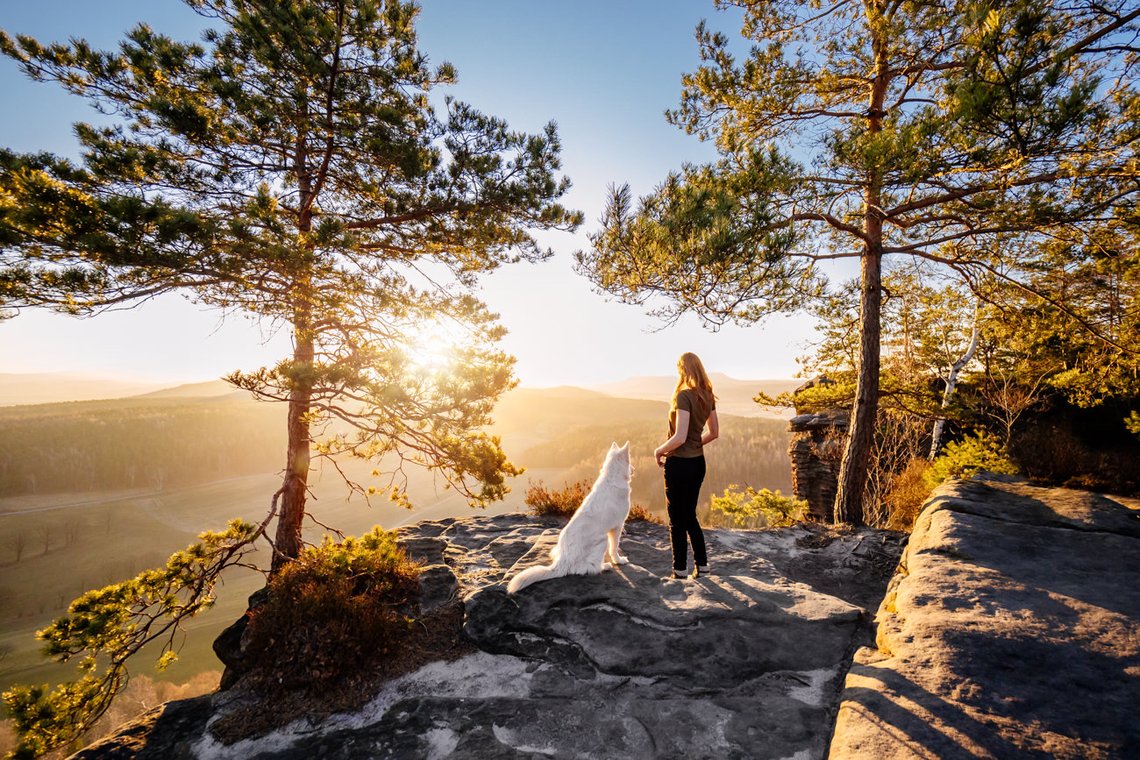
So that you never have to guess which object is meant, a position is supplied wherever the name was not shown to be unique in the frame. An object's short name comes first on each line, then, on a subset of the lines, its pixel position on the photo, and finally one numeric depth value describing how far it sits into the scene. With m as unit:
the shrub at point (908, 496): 8.58
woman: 4.66
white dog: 4.75
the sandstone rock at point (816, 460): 14.69
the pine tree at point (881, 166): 4.38
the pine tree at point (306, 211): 4.66
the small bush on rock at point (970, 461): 7.49
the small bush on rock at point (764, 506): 10.70
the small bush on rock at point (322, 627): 3.98
